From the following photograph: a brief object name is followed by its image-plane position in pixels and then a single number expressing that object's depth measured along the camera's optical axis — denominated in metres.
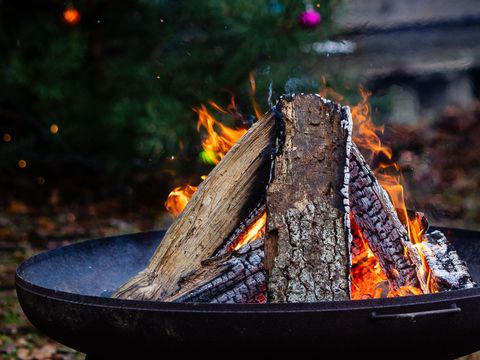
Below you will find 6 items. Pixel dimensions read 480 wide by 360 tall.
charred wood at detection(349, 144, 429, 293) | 2.16
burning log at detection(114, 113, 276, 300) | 2.21
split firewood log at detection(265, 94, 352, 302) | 1.98
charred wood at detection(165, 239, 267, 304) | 2.07
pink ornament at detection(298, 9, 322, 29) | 4.86
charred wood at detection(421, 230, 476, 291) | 2.19
